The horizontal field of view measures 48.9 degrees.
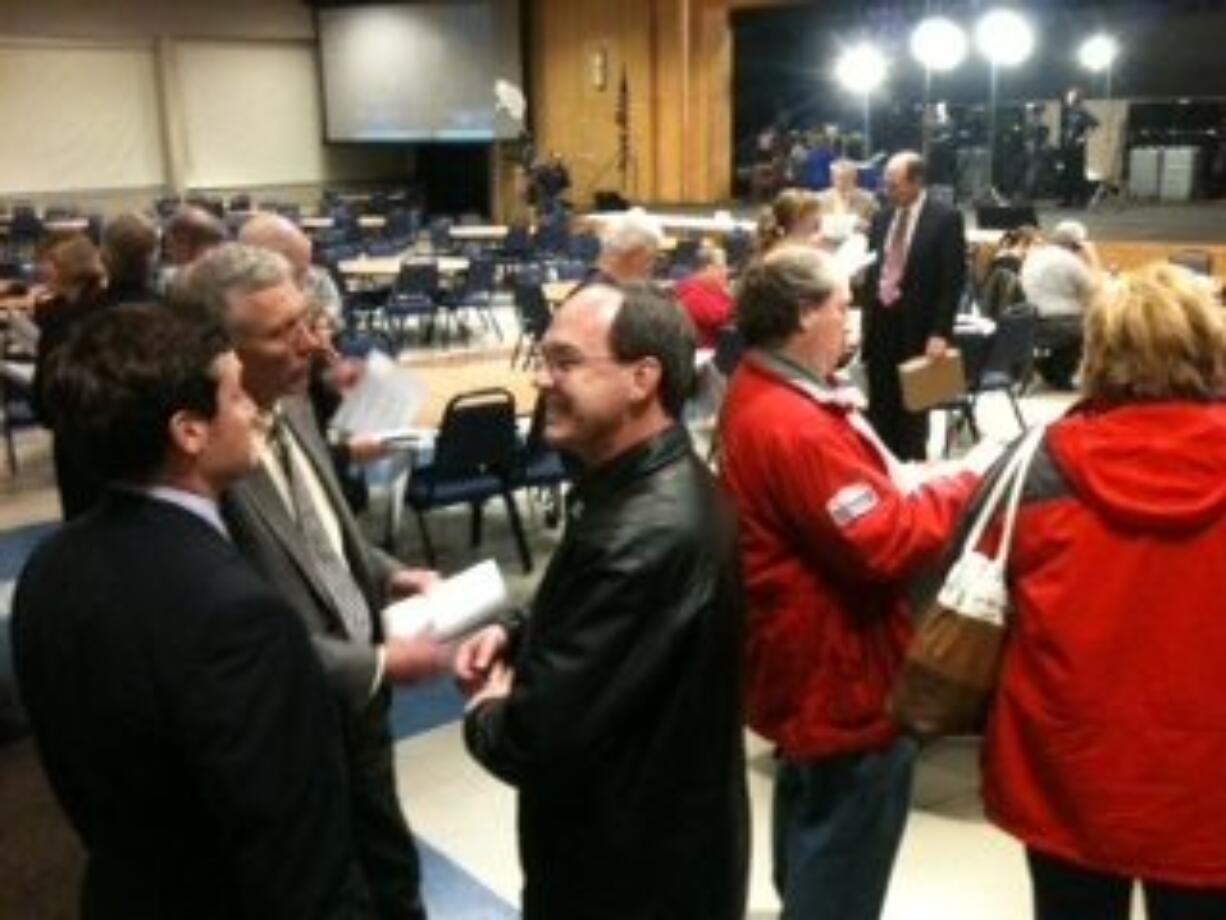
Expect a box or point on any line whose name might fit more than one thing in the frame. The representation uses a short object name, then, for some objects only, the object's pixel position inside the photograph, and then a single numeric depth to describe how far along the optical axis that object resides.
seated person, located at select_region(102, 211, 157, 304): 4.36
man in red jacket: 2.24
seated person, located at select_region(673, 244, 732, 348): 6.45
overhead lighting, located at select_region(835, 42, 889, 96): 14.24
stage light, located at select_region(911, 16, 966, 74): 12.80
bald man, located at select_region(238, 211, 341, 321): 4.31
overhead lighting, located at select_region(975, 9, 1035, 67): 12.64
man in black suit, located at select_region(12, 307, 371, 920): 1.41
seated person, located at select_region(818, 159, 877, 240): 8.47
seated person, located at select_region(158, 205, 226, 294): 5.17
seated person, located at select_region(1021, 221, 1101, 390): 9.02
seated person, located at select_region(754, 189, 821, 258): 5.44
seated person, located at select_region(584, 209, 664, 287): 4.99
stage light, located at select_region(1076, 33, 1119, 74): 18.12
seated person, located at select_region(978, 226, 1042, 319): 9.91
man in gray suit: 2.04
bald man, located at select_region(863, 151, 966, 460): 6.19
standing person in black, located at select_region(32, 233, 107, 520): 3.92
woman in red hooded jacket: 1.82
